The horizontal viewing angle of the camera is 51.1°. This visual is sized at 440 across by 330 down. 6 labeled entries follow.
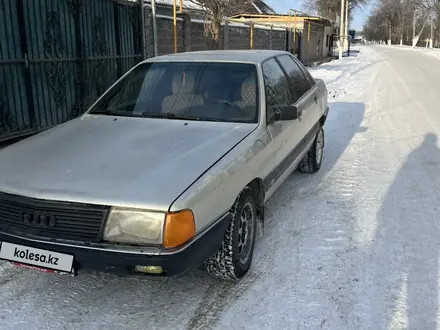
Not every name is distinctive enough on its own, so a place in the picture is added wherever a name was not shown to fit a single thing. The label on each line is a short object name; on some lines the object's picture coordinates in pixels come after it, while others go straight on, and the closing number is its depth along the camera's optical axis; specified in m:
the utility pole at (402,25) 91.19
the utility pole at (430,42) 72.19
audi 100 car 2.55
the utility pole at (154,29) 9.17
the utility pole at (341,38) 36.83
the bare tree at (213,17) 13.33
